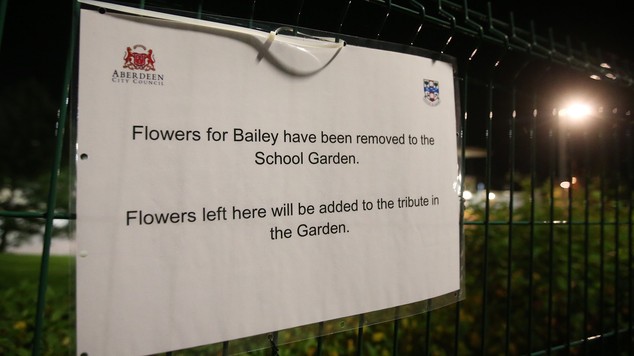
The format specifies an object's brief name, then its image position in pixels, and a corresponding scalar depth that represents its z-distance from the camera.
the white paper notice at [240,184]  0.40
